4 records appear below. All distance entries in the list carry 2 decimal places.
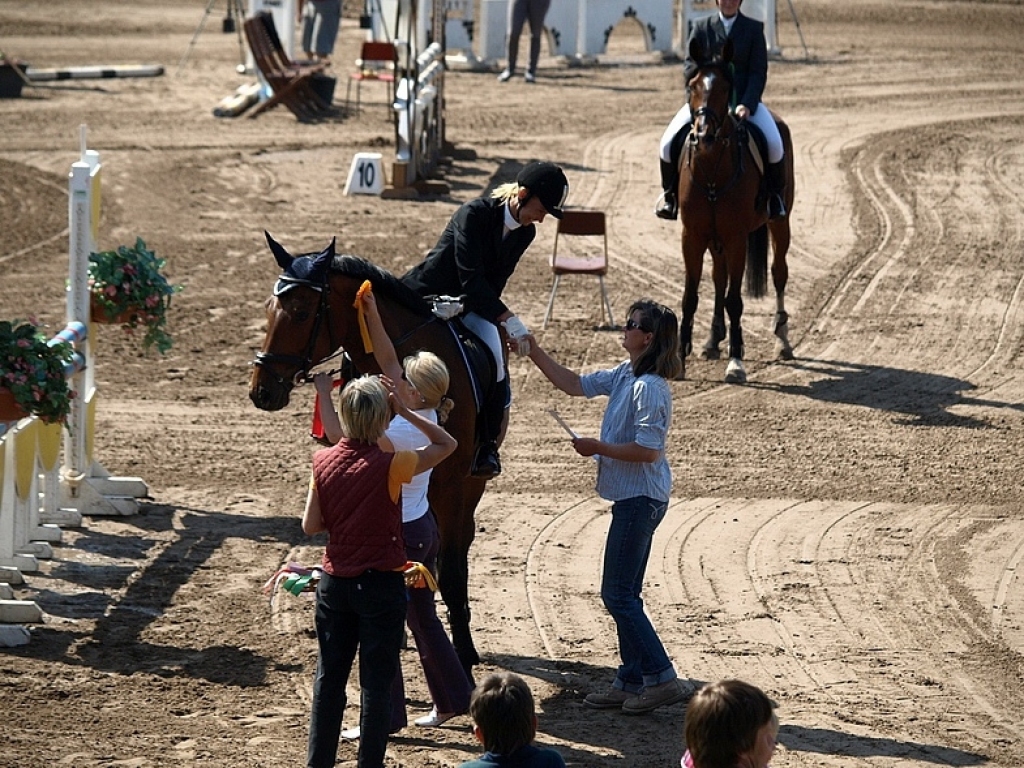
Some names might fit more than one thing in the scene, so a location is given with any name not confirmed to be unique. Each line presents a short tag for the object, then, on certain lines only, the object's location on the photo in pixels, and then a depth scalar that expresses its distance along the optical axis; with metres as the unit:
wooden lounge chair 48.72
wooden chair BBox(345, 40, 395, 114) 44.37
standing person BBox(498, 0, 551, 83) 54.34
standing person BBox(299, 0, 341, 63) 54.16
